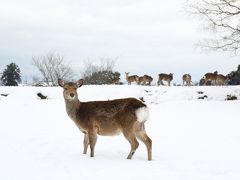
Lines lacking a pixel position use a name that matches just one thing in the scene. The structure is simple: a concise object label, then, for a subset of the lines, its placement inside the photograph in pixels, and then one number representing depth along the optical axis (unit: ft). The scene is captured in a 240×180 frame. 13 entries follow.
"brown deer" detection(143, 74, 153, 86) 120.78
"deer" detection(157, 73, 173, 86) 117.39
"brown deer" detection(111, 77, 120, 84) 128.61
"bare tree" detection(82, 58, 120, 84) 151.04
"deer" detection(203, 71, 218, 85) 110.11
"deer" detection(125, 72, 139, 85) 123.75
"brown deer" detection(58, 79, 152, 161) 30.66
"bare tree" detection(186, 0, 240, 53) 80.84
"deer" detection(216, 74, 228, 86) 110.66
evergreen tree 176.35
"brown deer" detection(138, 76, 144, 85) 121.39
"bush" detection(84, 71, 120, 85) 151.79
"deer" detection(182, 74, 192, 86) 113.60
